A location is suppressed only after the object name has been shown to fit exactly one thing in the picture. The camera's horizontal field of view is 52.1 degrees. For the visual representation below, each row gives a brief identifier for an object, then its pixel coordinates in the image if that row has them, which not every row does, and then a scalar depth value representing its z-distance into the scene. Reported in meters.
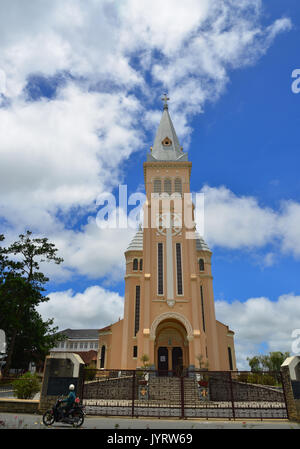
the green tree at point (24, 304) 27.67
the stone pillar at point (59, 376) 11.28
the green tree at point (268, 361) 42.69
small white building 79.94
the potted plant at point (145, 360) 24.42
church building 27.42
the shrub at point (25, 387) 13.78
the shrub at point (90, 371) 12.70
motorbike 9.11
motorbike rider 9.27
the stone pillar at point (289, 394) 10.78
